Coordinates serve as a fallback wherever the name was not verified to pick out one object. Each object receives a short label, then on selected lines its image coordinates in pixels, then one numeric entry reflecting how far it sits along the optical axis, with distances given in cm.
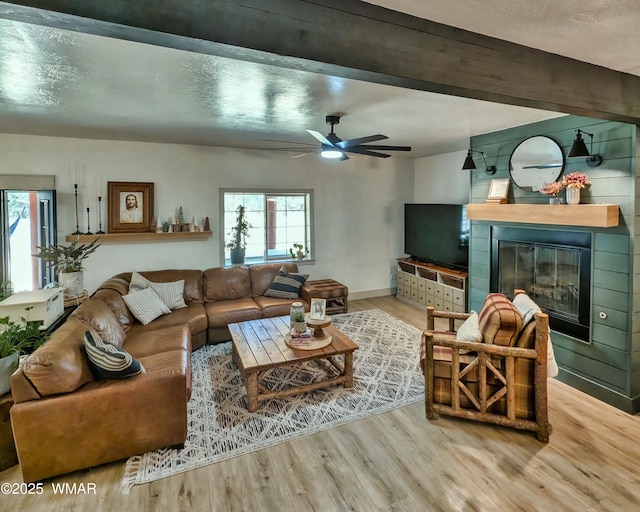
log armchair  254
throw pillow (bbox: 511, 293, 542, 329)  267
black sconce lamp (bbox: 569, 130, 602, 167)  301
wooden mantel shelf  290
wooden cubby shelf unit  503
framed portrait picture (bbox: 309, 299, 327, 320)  347
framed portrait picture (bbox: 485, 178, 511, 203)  401
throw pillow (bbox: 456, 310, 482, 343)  273
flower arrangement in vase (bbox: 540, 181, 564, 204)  332
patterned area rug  242
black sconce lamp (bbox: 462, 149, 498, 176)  421
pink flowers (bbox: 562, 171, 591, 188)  317
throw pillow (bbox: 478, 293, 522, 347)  258
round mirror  352
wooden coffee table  292
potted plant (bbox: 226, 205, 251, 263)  543
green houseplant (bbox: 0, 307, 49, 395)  231
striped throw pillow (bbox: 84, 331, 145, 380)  235
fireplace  328
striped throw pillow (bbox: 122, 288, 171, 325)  393
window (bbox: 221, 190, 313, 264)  550
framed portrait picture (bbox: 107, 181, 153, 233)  470
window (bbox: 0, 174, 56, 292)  411
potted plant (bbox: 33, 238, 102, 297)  360
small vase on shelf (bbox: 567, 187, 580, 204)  319
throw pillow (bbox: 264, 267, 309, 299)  497
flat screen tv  510
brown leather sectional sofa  212
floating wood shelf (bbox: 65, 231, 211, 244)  455
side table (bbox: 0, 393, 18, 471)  225
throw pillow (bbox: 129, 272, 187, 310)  438
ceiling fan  325
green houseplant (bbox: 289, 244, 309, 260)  593
